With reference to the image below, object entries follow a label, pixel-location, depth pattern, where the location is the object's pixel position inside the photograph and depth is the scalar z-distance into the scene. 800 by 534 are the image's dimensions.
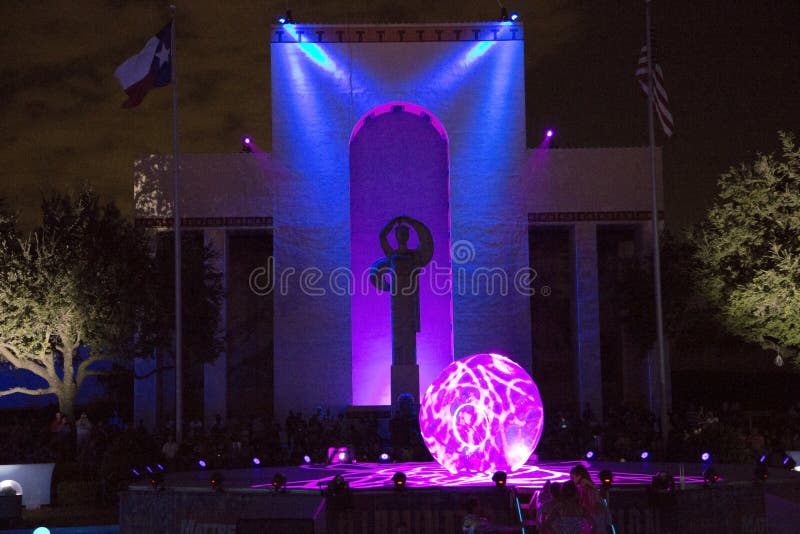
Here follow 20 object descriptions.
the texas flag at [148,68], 24.83
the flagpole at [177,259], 25.00
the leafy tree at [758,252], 27.12
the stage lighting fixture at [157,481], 15.23
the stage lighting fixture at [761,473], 14.20
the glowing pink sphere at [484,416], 15.39
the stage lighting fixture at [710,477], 13.99
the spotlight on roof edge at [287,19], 34.28
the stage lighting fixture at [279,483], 14.47
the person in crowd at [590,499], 9.96
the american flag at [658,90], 25.75
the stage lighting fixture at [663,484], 13.68
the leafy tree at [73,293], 27.05
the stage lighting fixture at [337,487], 13.81
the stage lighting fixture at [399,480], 14.09
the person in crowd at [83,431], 24.77
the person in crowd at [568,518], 9.47
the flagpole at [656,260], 25.50
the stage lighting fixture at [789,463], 16.92
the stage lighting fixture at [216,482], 14.73
